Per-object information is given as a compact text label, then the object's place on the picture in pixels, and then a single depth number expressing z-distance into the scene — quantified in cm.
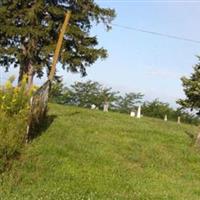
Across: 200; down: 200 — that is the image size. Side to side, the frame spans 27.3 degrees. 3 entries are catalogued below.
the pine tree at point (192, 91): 2704
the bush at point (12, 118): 1092
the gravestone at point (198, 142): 1576
